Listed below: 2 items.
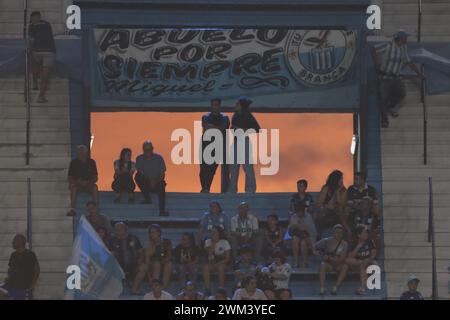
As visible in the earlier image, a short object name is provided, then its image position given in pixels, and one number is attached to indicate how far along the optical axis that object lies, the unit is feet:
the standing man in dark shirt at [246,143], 96.63
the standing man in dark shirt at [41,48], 99.19
